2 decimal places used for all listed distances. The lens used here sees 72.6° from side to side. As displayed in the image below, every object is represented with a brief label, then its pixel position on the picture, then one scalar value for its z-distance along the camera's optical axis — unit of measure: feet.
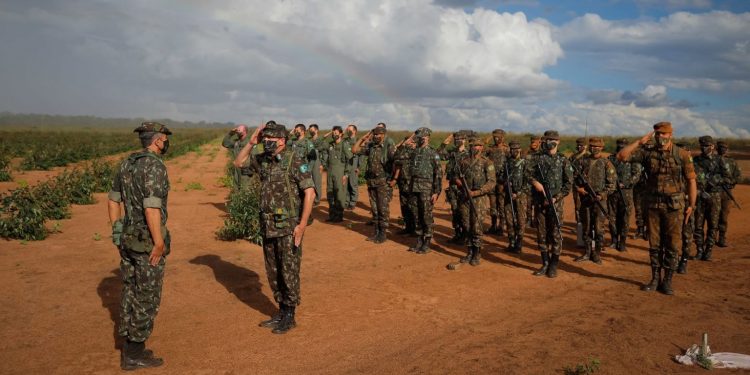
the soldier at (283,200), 18.53
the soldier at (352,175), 45.43
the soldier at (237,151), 39.70
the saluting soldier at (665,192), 24.02
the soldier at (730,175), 31.94
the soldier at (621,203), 34.04
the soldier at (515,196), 34.12
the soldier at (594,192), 31.07
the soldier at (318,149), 45.77
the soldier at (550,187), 27.35
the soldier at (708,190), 31.60
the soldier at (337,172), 43.98
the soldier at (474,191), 29.63
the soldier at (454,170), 31.71
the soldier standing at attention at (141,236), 15.76
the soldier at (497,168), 38.86
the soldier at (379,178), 36.50
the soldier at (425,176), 31.65
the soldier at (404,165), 35.27
